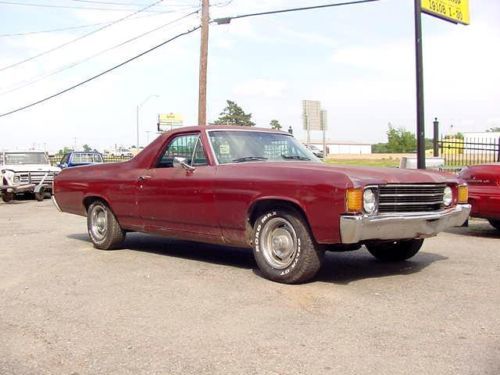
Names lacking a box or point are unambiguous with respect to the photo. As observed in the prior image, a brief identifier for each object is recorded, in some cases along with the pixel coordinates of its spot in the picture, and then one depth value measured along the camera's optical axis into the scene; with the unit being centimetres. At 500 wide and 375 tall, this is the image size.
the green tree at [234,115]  8738
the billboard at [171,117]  9851
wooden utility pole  2103
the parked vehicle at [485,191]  850
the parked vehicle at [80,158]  2494
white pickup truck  1848
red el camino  542
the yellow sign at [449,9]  1403
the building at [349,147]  14510
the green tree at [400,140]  8411
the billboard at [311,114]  2166
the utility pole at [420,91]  1279
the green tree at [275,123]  8229
